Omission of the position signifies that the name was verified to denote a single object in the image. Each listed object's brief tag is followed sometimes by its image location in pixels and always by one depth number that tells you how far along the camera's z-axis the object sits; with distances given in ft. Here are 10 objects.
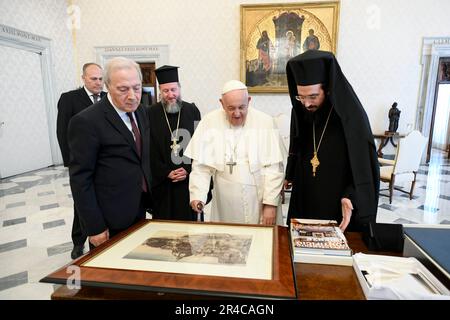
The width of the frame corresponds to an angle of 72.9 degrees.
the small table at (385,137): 23.18
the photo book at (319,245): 3.61
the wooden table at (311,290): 2.98
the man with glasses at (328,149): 5.34
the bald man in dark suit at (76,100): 10.80
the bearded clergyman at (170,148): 9.46
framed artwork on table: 2.93
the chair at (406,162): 15.48
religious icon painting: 23.11
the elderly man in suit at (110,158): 5.19
